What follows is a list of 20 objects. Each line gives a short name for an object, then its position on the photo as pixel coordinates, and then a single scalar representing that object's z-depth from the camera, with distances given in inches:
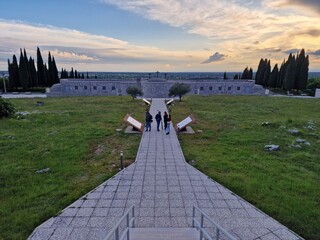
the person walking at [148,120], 617.6
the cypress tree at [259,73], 2191.9
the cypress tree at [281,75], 1932.3
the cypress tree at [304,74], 1771.7
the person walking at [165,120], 607.5
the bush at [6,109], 781.9
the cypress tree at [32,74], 1879.9
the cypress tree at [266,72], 2114.7
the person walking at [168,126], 596.4
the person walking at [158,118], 641.7
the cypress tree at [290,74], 1761.8
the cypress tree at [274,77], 2035.2
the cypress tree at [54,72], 2063.7
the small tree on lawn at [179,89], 1280.8
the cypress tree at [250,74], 2304.9
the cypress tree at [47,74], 2020.9
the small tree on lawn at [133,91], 1318.9
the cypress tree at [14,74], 1813.5
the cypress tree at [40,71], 1947.2
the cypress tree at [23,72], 1785.9
